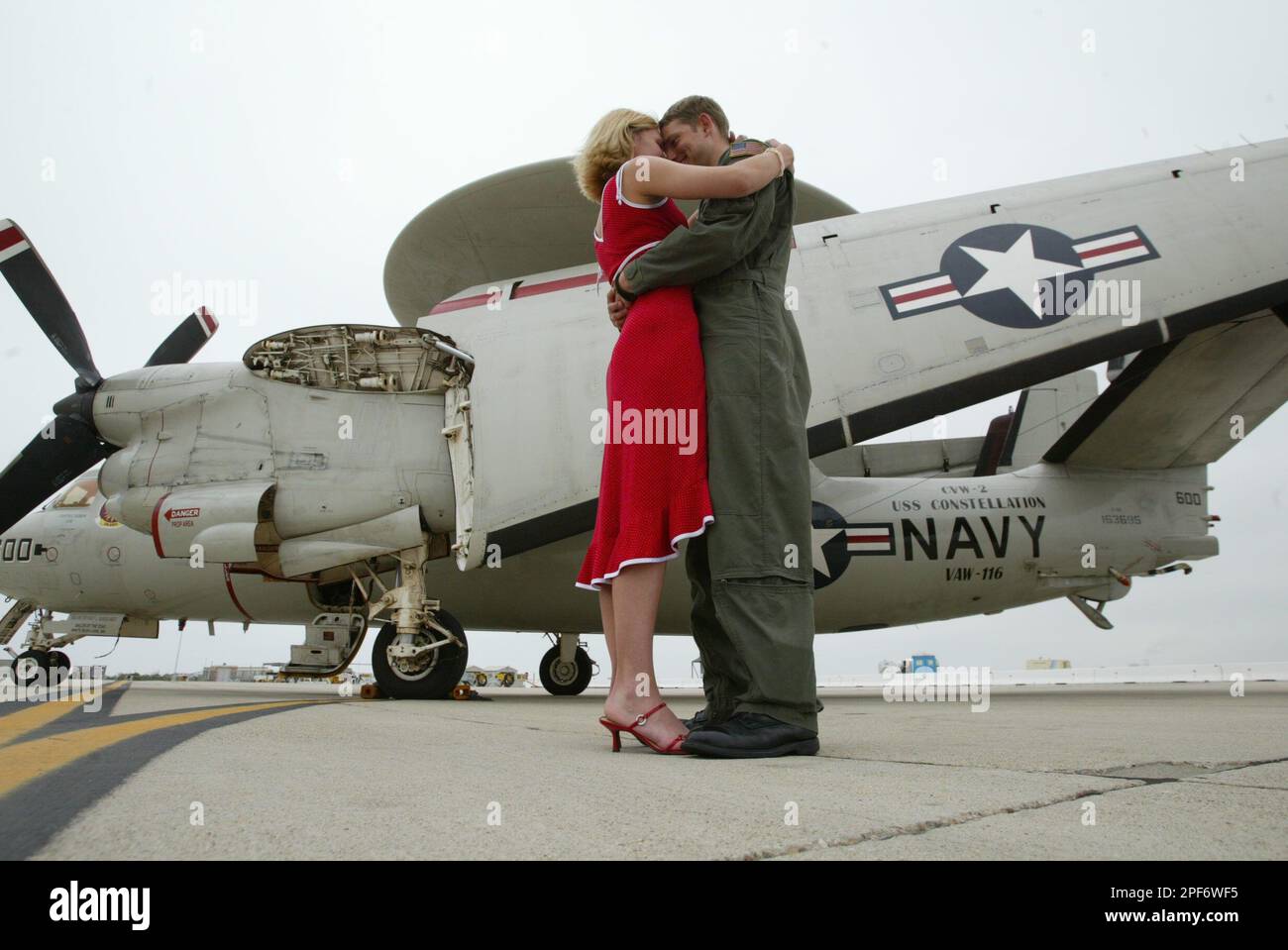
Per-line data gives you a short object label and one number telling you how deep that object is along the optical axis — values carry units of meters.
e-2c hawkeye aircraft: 6.62
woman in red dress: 2.52
